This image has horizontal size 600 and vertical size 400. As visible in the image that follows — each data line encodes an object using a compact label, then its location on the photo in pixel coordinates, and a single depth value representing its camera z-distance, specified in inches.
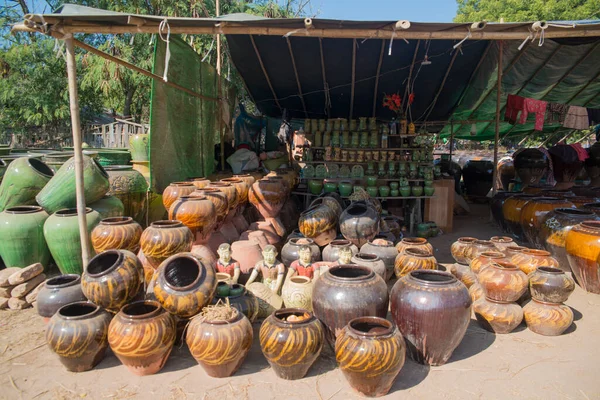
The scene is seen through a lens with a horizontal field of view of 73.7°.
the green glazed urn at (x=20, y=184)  185.6
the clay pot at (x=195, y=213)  162.7
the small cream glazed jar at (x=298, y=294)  133.7
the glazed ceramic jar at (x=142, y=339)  104.9
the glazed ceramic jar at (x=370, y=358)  96.0
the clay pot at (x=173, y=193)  185.8
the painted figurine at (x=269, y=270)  153.9
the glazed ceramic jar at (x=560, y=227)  186.4
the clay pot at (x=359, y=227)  195.0
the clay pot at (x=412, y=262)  152.6
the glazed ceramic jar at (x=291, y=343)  103.3
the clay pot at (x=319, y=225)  199.6
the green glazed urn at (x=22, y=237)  169.3
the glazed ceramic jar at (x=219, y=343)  104.2
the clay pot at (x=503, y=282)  133.0
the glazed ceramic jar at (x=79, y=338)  107.3
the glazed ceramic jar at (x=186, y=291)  115.0
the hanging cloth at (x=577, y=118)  355.6
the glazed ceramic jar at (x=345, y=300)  113.3
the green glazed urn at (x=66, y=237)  164.4
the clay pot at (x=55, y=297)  124.6
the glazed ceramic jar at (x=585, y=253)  162.7
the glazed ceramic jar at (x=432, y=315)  109.6
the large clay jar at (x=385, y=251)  173.6
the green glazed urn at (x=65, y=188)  179.5
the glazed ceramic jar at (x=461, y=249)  176.7
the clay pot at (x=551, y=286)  133.0
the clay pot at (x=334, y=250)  171.5
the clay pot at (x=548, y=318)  132.4
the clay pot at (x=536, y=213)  211.8
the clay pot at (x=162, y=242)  139.6
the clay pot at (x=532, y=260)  149.5
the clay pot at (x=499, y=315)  133.8
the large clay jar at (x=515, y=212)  232.7
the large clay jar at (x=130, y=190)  202.4
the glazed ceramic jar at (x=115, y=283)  116.8
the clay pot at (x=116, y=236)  146.4
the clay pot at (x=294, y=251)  171.8
